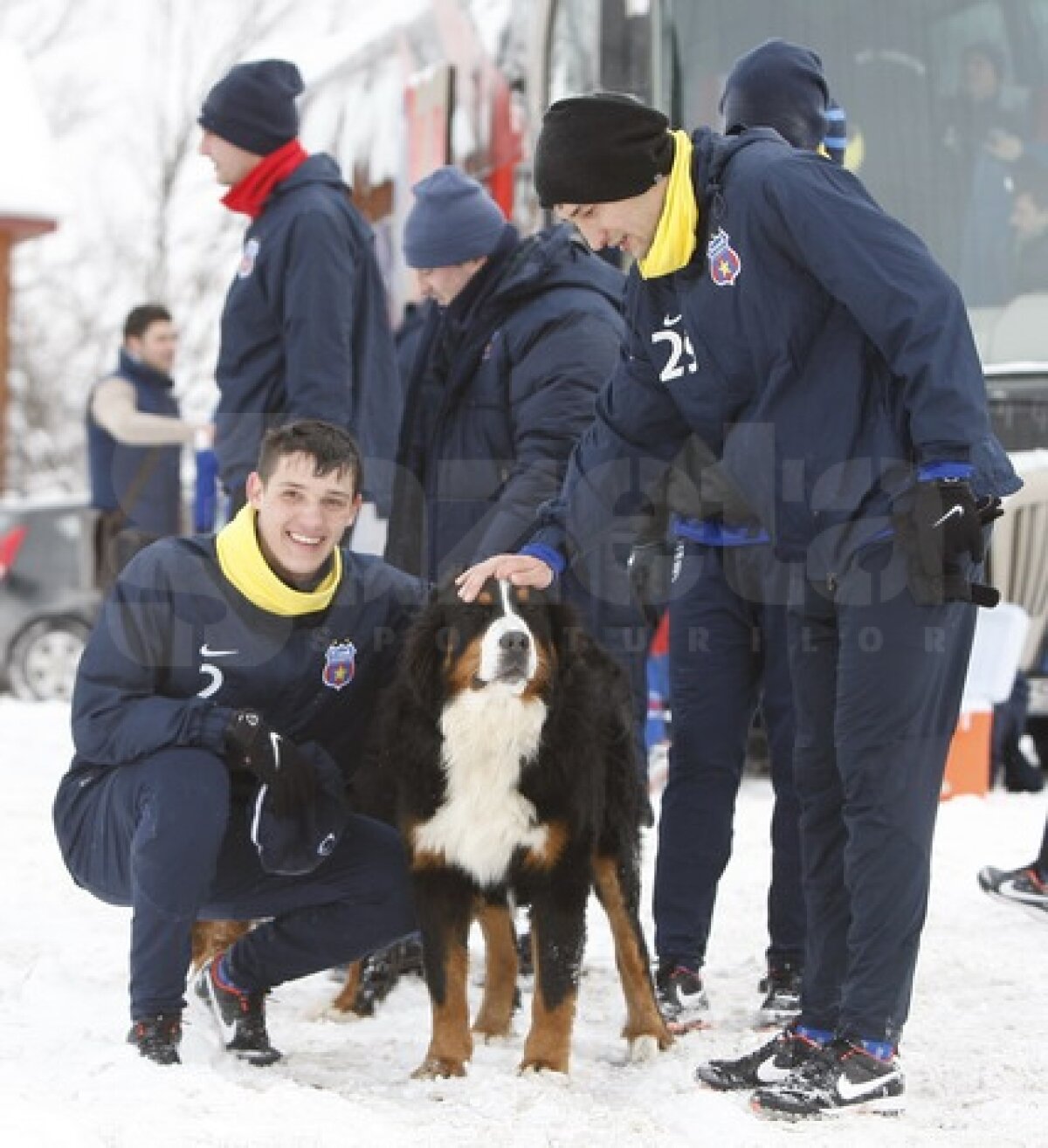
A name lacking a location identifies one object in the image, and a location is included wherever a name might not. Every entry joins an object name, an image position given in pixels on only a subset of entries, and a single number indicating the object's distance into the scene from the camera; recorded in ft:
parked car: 87.15
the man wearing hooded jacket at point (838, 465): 21.72
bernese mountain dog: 25.70
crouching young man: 25.30
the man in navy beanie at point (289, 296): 34.68
